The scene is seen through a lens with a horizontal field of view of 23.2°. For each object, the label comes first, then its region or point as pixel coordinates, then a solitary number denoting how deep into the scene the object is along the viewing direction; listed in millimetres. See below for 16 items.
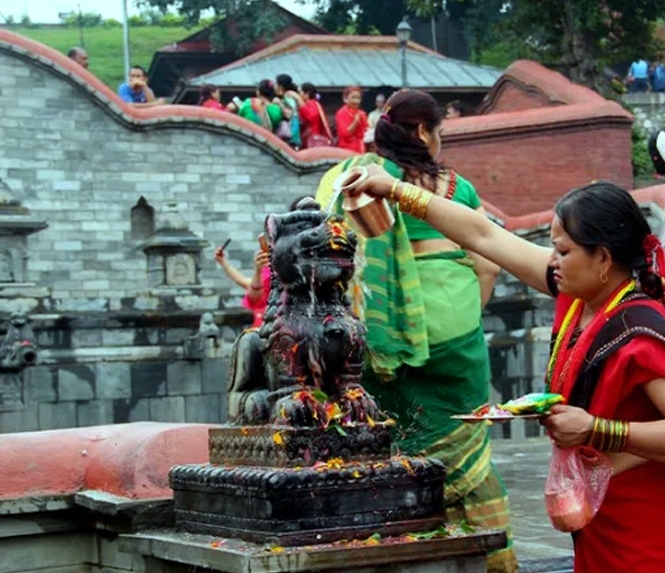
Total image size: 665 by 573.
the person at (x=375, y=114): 22169
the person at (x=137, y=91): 24172
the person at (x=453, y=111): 26064
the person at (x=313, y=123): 23250
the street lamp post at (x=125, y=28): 47812
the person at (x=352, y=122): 22484
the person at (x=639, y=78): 31172
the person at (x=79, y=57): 23297
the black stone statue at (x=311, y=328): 4227
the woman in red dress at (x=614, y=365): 3709
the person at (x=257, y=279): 7955
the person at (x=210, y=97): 24034
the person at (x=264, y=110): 23156
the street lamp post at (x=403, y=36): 27480
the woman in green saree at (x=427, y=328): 5168
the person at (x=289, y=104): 23094
